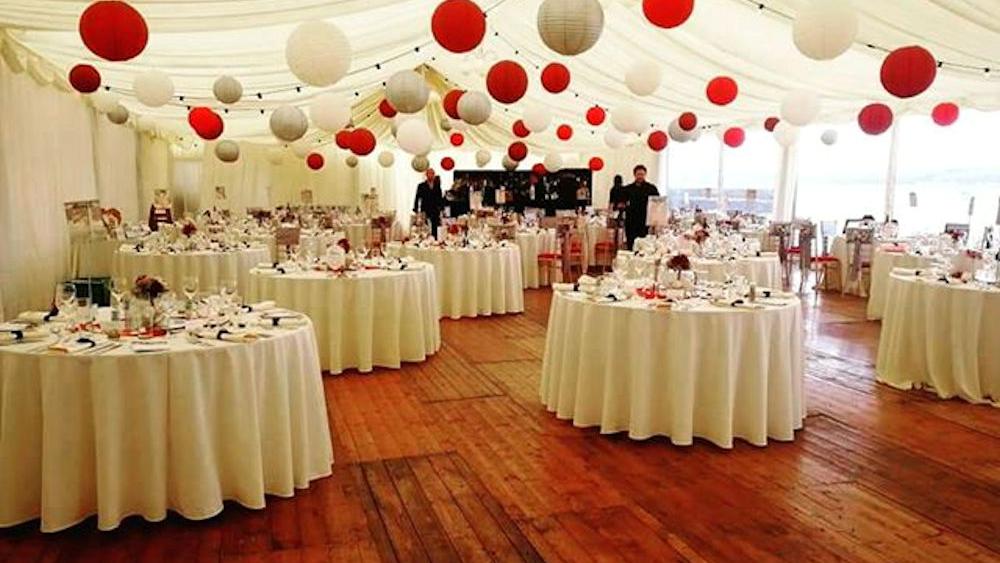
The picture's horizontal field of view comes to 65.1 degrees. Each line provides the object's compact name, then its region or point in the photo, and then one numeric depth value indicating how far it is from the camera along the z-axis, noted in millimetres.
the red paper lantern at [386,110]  10896
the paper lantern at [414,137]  9961
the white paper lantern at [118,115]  9519
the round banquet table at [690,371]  4645
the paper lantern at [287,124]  8289
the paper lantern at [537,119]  10633
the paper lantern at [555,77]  6988
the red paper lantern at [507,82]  6223
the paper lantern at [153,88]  7543
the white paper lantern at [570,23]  4578
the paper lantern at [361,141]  11320
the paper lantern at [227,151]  13398
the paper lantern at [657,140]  12094
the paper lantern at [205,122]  9656
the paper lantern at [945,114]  9312
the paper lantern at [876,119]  8031
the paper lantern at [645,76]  7520
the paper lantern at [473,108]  7805
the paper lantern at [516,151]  13336
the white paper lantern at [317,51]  5582
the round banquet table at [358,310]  6406
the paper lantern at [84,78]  6707
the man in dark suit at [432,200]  13648
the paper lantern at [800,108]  8977
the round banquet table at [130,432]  3412
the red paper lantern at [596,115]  10734
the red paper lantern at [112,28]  4422
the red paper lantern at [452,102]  9336
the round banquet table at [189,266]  8391
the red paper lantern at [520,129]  11648
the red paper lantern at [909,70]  5180
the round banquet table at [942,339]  5832
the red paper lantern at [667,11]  4602
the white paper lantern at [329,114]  9430
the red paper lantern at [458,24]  4746
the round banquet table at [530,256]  11852
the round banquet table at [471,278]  9172
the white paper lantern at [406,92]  6883
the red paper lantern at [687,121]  10508
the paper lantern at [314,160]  16844
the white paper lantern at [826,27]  4906
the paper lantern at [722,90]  7941
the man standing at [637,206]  10250
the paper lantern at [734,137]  12773
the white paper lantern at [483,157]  17594
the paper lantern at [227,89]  7773
